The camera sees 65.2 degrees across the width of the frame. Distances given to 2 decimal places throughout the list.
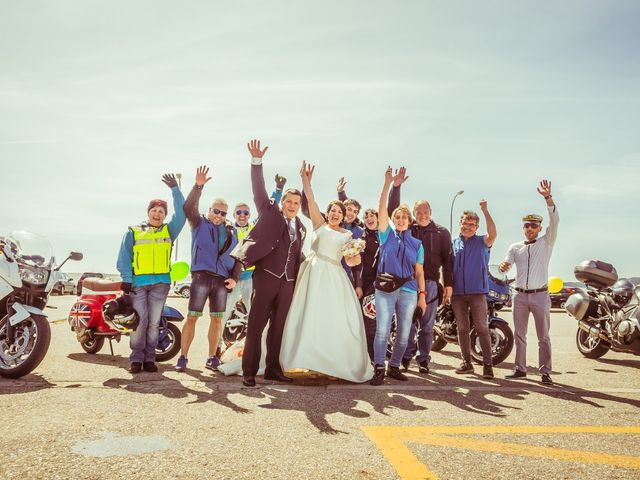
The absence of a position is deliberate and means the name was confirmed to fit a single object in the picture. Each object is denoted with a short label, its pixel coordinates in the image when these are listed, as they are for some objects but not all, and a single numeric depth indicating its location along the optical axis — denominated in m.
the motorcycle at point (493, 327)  7.52
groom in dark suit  5.45
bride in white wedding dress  5.66
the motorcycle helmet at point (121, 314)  5.95
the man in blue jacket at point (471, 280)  6.63
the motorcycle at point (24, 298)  5.20
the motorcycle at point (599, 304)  8.19
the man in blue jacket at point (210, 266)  6.29
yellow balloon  9.13
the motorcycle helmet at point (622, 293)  8.30
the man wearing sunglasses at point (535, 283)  6.25
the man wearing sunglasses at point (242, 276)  7.17
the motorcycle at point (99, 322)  7.13
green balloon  8.52
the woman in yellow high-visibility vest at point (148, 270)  6.15
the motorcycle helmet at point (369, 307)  6.95
